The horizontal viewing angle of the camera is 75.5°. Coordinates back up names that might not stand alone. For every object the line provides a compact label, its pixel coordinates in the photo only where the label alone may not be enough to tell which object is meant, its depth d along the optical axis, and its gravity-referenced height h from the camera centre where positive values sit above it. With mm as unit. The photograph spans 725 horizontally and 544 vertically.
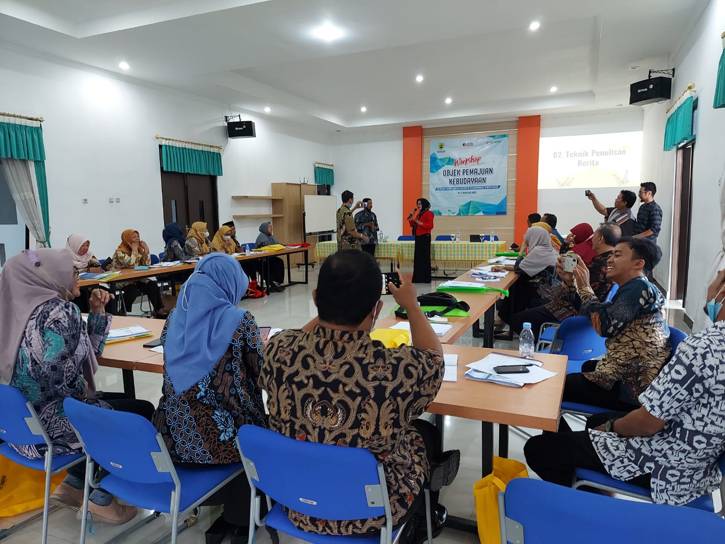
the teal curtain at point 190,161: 7661 +975
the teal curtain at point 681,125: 5262 +1044
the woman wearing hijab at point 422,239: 8086 -434
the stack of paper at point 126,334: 2467 -628
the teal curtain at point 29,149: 5453 +841
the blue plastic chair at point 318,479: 1153 -681
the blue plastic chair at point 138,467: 1394 -791
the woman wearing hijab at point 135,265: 5574 -568
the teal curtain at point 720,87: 3527 +940
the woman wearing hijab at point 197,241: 6746 -357
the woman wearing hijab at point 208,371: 1551 -521
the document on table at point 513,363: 1764 -621
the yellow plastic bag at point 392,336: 2152 -580
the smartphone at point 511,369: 1837 -613
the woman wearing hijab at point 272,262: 8039 -794
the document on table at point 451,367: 1800 -623
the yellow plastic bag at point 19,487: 2129 -1245
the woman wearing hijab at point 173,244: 6461 -378
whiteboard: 10969 +59
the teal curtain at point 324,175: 11934 +1033
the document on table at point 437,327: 2465 -613
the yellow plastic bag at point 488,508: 1290 -823
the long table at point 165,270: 4779 -614
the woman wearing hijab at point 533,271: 4352 -549
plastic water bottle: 2057 -592
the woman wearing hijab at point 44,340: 1759 -456
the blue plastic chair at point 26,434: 1632 -781
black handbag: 2828 -562
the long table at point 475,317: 2527 -618
